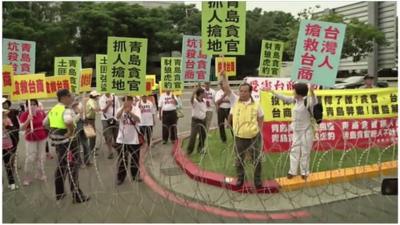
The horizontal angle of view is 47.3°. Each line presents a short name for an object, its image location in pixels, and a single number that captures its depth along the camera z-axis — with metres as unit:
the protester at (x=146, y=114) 9.42
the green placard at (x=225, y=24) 6.92
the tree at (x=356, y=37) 24.65
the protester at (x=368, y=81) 9.07
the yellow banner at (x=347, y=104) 8.38
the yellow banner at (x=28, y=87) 7.63
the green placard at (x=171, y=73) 10.02
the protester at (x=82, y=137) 7.84
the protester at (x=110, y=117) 8.87
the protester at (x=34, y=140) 7.00
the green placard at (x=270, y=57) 9.98
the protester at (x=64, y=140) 5.93
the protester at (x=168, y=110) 10.19
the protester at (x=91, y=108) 9.16
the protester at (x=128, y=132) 6.82
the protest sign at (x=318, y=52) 6.47
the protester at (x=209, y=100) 9.61
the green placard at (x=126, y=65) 6.92
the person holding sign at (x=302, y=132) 6.43
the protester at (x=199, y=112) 8.94
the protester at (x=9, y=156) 6.66
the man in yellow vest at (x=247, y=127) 6.25
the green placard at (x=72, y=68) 9.40
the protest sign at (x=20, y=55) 8.55
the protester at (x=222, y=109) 9.55
